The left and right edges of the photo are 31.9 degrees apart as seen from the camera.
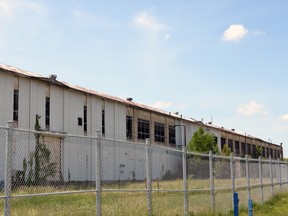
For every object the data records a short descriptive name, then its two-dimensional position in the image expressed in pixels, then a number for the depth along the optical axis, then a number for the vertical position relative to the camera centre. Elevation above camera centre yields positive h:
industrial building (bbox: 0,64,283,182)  30.12 +4.42
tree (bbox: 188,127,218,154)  49.95 +2.71
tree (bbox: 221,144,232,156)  51.67 +1.88
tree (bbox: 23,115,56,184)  9.56 +0.06
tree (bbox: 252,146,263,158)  79.35 +2.60
